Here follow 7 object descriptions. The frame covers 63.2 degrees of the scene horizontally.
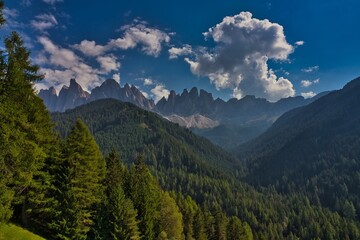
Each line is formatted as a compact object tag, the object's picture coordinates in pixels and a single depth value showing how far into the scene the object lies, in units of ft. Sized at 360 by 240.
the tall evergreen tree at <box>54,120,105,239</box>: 131.37
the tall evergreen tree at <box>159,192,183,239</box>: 197.36
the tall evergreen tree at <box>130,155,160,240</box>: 172.65
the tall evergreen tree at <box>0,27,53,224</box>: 94.14
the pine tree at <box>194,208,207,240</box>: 268.82
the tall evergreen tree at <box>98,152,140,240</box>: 148.56
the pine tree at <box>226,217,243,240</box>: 308.34
